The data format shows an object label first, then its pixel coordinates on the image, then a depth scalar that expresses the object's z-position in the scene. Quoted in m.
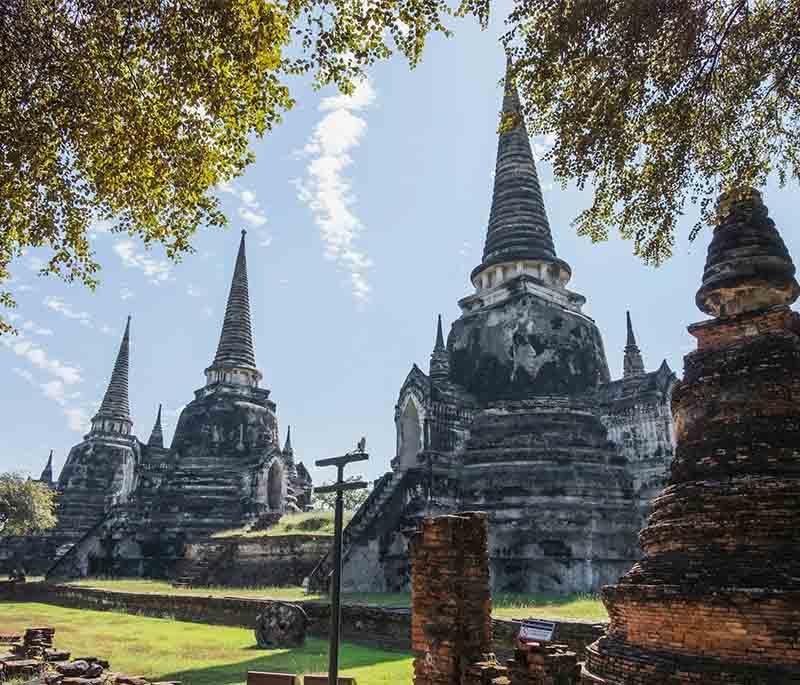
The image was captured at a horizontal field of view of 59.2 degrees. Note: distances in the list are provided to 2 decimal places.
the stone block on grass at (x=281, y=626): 13.27
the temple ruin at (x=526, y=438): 19.30
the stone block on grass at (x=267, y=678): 8.32
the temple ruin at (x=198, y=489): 28.92
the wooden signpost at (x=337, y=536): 7.52
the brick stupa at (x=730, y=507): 5.91
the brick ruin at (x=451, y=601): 6.96
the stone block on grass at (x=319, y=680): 8.24
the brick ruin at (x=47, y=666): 8.93
